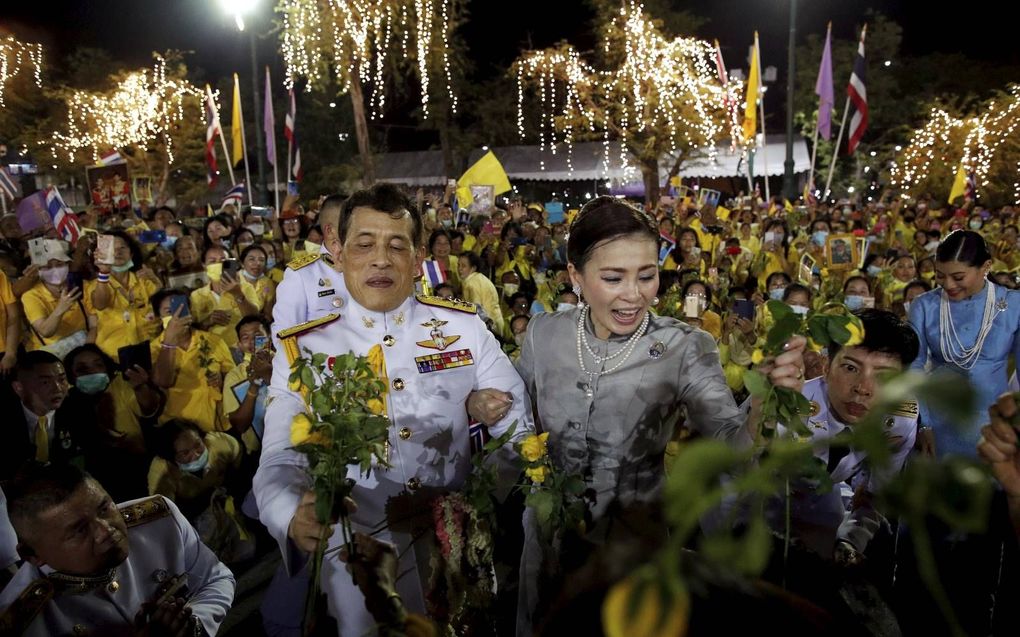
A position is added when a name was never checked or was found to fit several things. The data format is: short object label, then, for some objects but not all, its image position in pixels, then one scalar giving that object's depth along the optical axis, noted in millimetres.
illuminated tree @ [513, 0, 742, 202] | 23141
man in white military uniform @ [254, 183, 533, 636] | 2318
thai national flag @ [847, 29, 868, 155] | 15219
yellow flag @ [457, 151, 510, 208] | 11352
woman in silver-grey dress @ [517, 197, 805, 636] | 2312
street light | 12305
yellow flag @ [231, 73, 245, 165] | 16484
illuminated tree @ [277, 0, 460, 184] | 17672
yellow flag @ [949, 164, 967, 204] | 16328
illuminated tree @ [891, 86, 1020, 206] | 21516
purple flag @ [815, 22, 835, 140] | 16550
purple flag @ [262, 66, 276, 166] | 15827
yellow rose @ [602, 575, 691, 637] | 669
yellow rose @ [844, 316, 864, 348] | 1405
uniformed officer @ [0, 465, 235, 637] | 2242
